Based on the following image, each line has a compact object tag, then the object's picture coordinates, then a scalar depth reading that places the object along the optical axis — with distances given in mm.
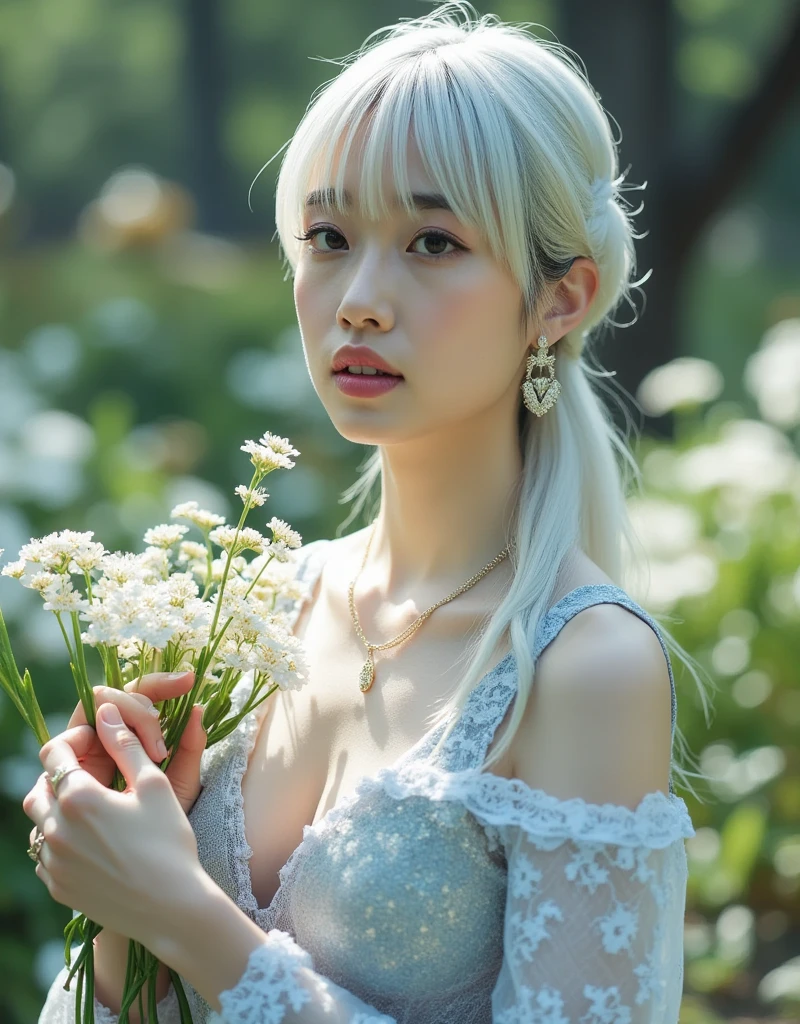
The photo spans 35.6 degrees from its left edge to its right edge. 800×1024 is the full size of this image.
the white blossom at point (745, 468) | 4277
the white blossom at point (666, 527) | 4121
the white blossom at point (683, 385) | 4332
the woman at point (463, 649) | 1501
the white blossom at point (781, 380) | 4334
